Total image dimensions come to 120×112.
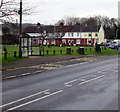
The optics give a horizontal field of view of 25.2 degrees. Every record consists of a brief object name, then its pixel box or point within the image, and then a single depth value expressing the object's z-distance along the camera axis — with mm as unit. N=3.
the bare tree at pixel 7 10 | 22984
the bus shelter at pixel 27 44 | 29494
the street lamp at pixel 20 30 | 25766
